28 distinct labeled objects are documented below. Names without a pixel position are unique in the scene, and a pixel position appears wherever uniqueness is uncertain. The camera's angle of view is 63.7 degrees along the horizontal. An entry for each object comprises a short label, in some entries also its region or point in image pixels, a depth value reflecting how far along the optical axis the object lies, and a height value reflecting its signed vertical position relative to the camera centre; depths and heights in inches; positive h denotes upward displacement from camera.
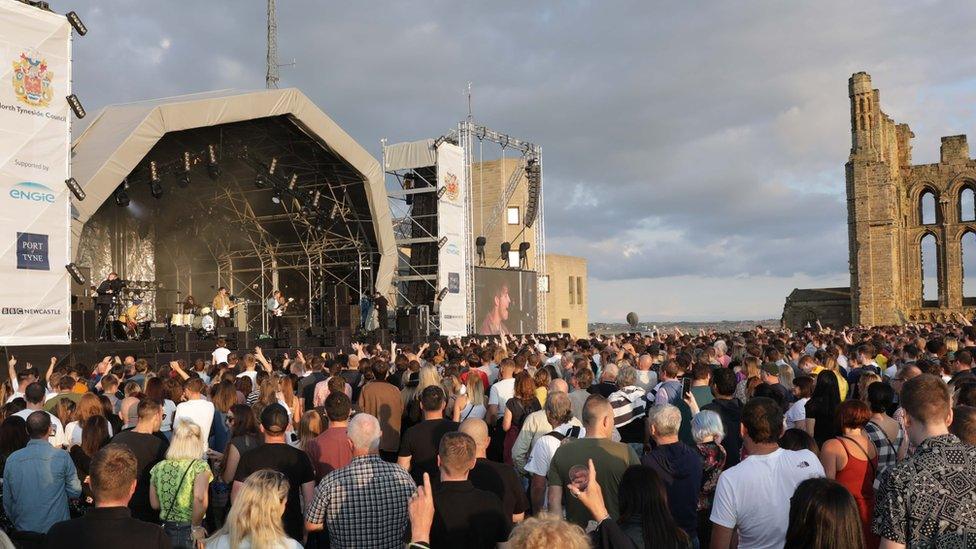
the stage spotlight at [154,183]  777.6 +134.7
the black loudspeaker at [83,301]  667.8 +15.8
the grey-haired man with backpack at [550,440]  189.3 -32.2
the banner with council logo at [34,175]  561.3 +106.7
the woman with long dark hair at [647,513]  124.1 -33.1
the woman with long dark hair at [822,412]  210.3 -30.0
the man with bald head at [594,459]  164.2 -32.3
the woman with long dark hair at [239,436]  203.9 -32.0
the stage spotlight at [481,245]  1143.0 +95.0
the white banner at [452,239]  1000.9 +92.9
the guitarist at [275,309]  870.1 +5.9
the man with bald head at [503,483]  166.1 -36.9
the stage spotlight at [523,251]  1246.9 +91.9
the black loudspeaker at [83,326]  617.9 -5.8
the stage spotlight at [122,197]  748.6 +115.9
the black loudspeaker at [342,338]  824.9 -27.1
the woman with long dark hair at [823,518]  107.8 -30.0
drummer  888.2 +12.5
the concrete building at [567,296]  1636.3 +25.0
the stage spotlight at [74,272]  595.7 +35.5
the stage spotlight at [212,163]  807.1 +157.1
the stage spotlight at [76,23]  593.9 +225.1
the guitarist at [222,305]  865.5 +11.5
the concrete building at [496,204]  1477.6 +200.5
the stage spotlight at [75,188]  597.3 +99.8
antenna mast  1672.0 +570.7
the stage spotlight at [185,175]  805.2 +146.6
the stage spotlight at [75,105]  593.3 +161.2
